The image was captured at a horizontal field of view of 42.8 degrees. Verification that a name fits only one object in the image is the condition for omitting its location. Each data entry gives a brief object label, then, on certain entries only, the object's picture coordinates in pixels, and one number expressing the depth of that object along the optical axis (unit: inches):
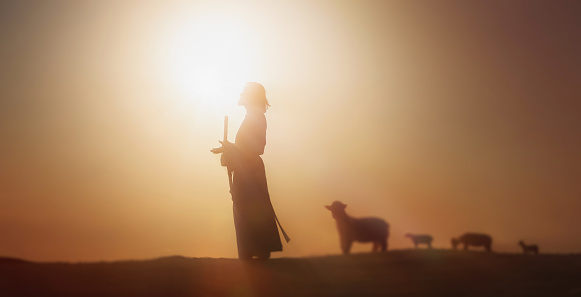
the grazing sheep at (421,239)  636.1
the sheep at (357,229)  650.2
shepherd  529.3
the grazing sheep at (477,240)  705.0
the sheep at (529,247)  669.4
